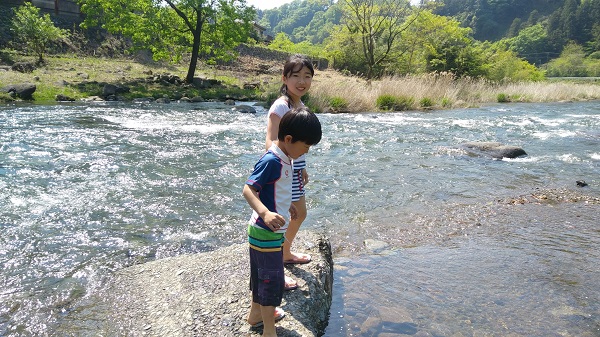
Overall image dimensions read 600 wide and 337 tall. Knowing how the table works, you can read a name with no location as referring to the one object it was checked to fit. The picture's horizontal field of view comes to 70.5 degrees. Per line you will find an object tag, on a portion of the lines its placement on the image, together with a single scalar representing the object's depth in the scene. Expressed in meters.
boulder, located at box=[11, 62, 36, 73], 19.36
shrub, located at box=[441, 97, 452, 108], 20.19
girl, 3.07
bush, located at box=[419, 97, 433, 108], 19.47
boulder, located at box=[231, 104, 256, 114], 16.39
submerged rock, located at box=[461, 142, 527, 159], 9.12
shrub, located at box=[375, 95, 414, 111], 18.62
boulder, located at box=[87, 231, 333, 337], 2.62
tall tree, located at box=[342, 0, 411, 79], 31.33
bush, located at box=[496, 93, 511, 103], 24.45
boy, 2.35
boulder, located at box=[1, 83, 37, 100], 15.73
